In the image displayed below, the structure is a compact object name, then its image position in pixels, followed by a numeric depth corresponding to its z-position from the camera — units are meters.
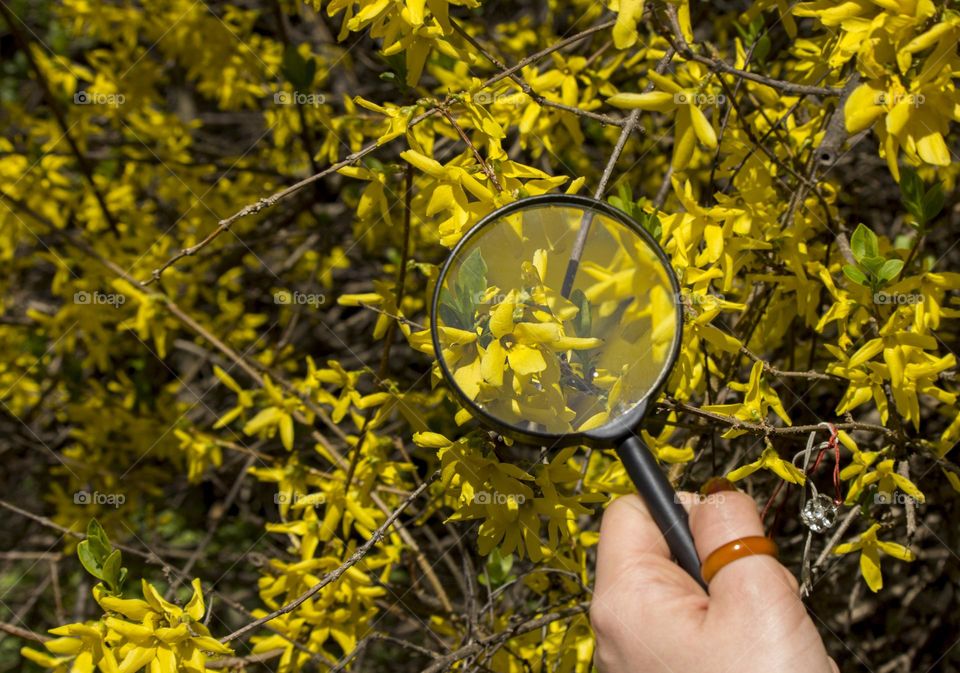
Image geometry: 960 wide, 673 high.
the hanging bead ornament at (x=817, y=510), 0.67
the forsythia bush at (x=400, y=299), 0.69
